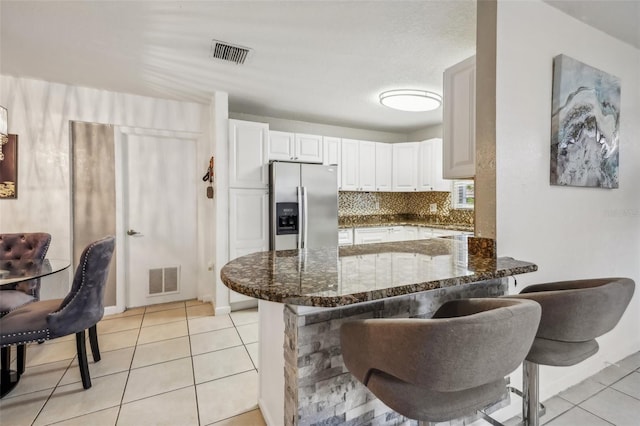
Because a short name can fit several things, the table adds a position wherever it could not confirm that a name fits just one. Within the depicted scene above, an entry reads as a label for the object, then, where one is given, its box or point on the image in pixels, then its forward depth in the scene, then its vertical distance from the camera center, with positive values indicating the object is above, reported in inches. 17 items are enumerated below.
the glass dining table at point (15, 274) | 72.1 -16.9
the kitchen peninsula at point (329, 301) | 40.4 -16.6
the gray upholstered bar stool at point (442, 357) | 31.6 -16.7
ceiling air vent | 91.8 +50.3
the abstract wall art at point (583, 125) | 71.8 +21.5
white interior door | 138.3 -3.9
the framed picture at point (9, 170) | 112.4 +14.3
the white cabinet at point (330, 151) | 169.8 +33.3
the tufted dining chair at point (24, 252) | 94.7 -14.6
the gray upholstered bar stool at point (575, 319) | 43.8 -16.5
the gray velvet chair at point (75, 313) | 71.7 -27.1
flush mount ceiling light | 126.0 +47.2
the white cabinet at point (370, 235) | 172.4 -15.6
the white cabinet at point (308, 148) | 159.9 +32.8
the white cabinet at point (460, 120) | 72.5 +22.5
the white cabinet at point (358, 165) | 178.1 +26.3
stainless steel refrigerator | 141.2 +1.5
